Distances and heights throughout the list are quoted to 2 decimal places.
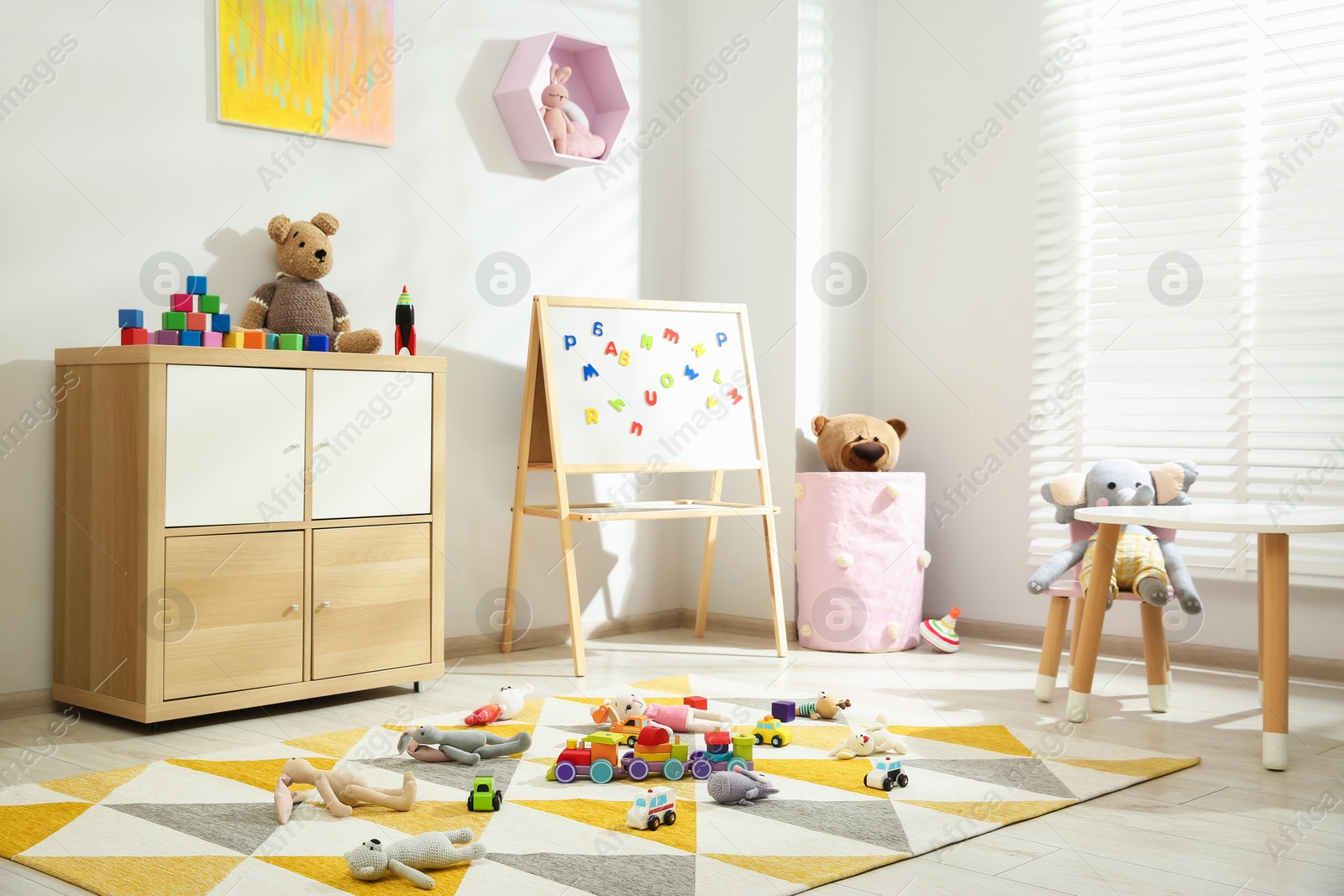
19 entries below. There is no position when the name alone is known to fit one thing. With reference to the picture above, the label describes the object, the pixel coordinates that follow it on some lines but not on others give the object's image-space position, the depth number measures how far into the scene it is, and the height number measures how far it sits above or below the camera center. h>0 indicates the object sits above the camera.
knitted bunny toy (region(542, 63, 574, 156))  3.75 +1.05
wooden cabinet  2.58 -0.21
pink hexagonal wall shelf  3.66 +1.14
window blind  3.36 +0.60
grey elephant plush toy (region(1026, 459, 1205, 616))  2.85 -0.14
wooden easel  3.40 -0.09
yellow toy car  2.49 -0.62
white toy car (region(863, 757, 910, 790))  2.16 -0.61
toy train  2.19 -0.60
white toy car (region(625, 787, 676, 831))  1.91 -0.60
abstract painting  3.06 +1.01
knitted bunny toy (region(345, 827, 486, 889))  1.70 -0.61
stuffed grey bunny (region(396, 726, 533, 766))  2.34 -0.61
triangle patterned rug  1.72 -0.64
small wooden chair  2.87 -0.48
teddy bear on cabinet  3.06 +0.38
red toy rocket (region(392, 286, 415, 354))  3.14 +0.30
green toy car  2.01 -0.61
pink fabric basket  3.82 -0.39
